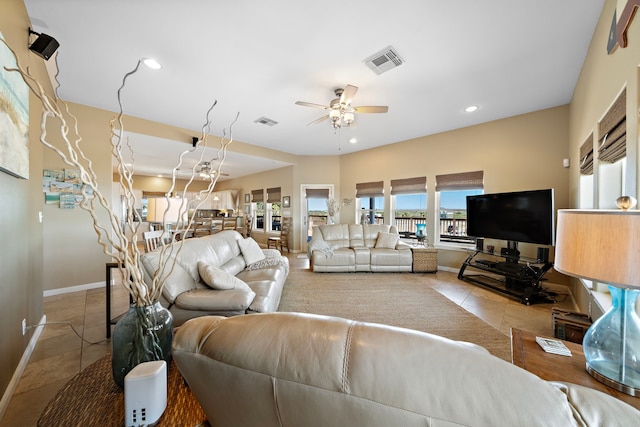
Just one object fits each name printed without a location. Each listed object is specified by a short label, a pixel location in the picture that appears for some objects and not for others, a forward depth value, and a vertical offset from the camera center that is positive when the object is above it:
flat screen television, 3.26 -0.05
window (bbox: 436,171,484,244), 4.71 +0.24
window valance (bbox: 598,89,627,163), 1.69 +0.62
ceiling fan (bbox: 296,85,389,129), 2.97 +1.33
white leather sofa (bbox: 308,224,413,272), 4.82 -0.76
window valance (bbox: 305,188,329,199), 7.07 +0.60
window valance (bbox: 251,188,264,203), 8.27 +0.62
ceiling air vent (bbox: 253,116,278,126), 4.29 +1.67
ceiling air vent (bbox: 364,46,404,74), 2.46 +1.62
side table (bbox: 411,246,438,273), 4.81 -0.94
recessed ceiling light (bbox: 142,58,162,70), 2.62 +1.64
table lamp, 0.81 -0.21
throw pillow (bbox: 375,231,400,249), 5.11 -0.58
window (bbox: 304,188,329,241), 7.09 +0.23
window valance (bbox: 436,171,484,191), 4.59 +0.64
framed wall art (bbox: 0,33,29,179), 1.49 +0.64
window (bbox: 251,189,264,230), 8.38 +0.20
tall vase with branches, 0.85 -0.34
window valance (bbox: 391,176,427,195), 5.37 +0.64
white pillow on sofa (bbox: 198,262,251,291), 2.19 -0.60
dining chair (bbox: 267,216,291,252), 6.83 -0.62
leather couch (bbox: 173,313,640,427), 0.41 -0.32
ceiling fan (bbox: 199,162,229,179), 5.88 +1.14
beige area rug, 2.54 -1.21
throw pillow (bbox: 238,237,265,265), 3.46 -0.55
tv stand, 3.31 -0.92
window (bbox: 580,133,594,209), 2.58 +0.45
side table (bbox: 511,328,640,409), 0.95 -0.68
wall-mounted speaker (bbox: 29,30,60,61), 2.02 +1.42
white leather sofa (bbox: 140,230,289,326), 2.01 -0.69
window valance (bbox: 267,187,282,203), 7.57 +0.59
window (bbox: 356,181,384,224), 6.20 +0.33
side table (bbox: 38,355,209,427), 0.73 -0.63
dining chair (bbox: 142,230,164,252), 3.03 -0.34
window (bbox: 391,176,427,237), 5.46 +0.24
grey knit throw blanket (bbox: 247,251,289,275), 3.37 -0.71
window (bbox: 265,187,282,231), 8.05 -0.01
